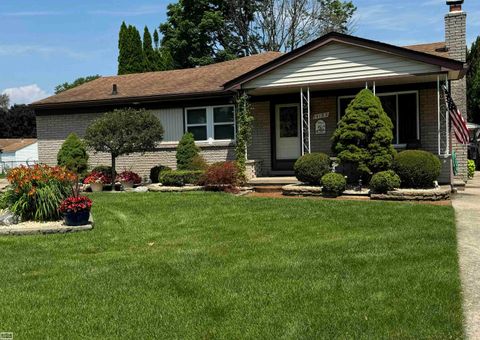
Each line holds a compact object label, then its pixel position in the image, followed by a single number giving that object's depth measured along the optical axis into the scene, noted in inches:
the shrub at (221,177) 552.4
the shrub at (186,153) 647.1
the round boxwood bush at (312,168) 527.5
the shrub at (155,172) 674.8
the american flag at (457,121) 590.3
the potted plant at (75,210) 367.9
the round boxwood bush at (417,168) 479.5
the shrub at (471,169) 757.4
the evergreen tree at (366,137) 496.4
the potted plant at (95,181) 633.0
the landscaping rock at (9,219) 390.5
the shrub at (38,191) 395.9
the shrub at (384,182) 473.4
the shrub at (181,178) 590.6
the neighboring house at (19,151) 2320.4
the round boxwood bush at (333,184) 494.9
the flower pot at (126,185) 639.8
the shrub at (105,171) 668.7
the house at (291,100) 568.1
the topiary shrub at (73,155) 698.2
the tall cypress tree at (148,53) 1574.6
